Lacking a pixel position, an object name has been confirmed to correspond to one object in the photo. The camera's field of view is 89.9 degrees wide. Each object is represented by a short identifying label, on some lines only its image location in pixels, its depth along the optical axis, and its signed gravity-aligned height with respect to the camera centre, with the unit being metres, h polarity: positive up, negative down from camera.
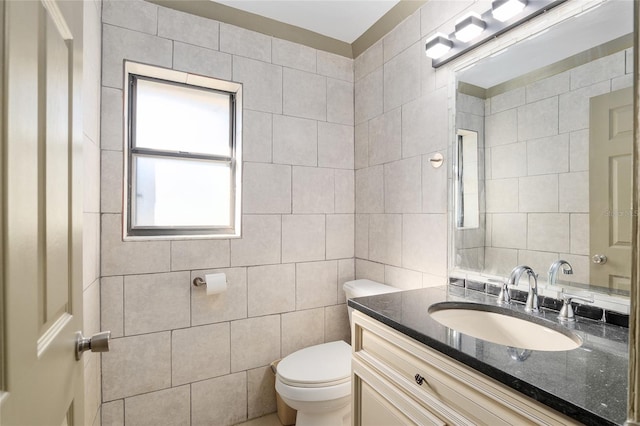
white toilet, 1.54 -0.85
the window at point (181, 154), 1.88 +0.36
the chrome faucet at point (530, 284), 1.21 -0.27
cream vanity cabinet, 0.77 -0.52
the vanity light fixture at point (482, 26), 1.26 +0.81
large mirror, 1.05 +0.24
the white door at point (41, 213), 0.43 +0.00
